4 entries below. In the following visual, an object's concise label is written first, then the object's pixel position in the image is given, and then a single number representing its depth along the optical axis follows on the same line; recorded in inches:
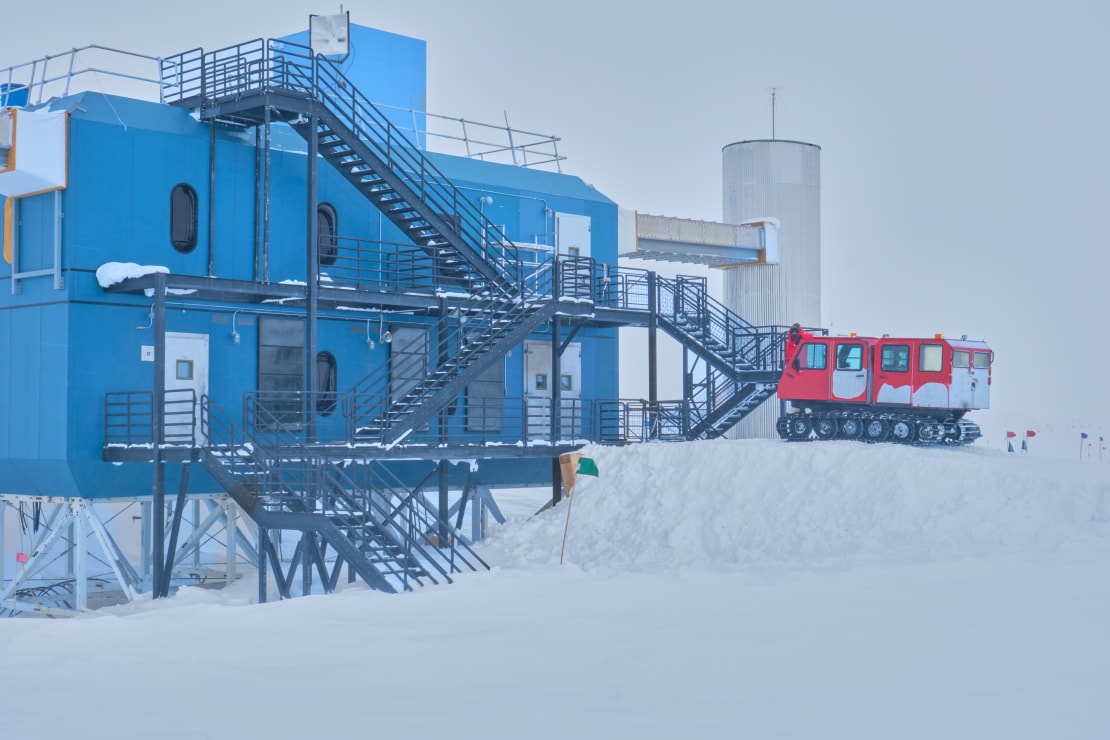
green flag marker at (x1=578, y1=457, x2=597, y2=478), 1159.6
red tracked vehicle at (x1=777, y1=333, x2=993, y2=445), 1205.1
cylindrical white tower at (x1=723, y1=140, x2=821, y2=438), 1829.5
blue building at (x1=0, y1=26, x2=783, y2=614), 1069.1
